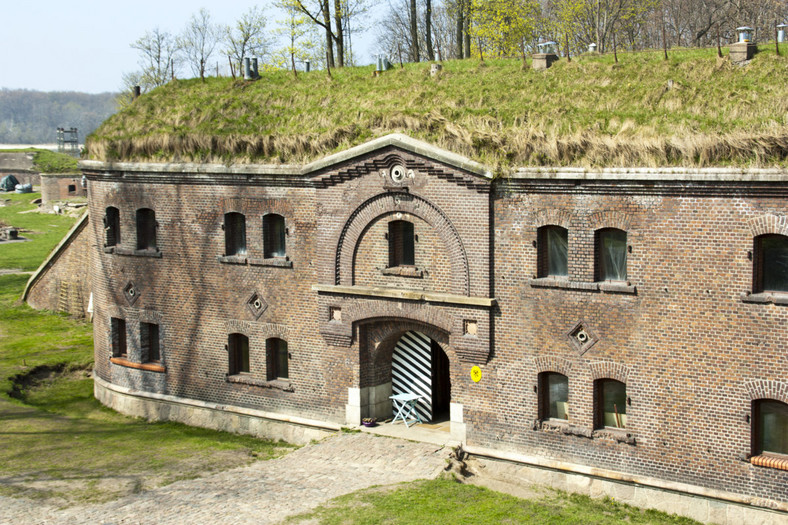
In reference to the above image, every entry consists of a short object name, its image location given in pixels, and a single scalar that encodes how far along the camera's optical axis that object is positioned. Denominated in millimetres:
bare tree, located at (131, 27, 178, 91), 63531
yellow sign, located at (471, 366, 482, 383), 18359
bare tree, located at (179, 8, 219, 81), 66875
